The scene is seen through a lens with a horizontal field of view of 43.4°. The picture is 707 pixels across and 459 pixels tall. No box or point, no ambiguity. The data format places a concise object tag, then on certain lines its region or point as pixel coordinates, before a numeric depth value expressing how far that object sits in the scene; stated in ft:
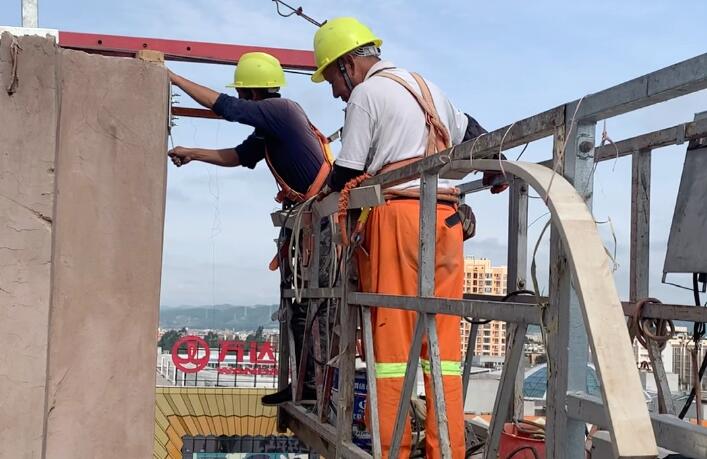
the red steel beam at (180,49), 16.93
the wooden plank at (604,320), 5.59
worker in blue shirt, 15.94
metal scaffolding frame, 5.88
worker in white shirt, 11.70
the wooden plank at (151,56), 10.61
